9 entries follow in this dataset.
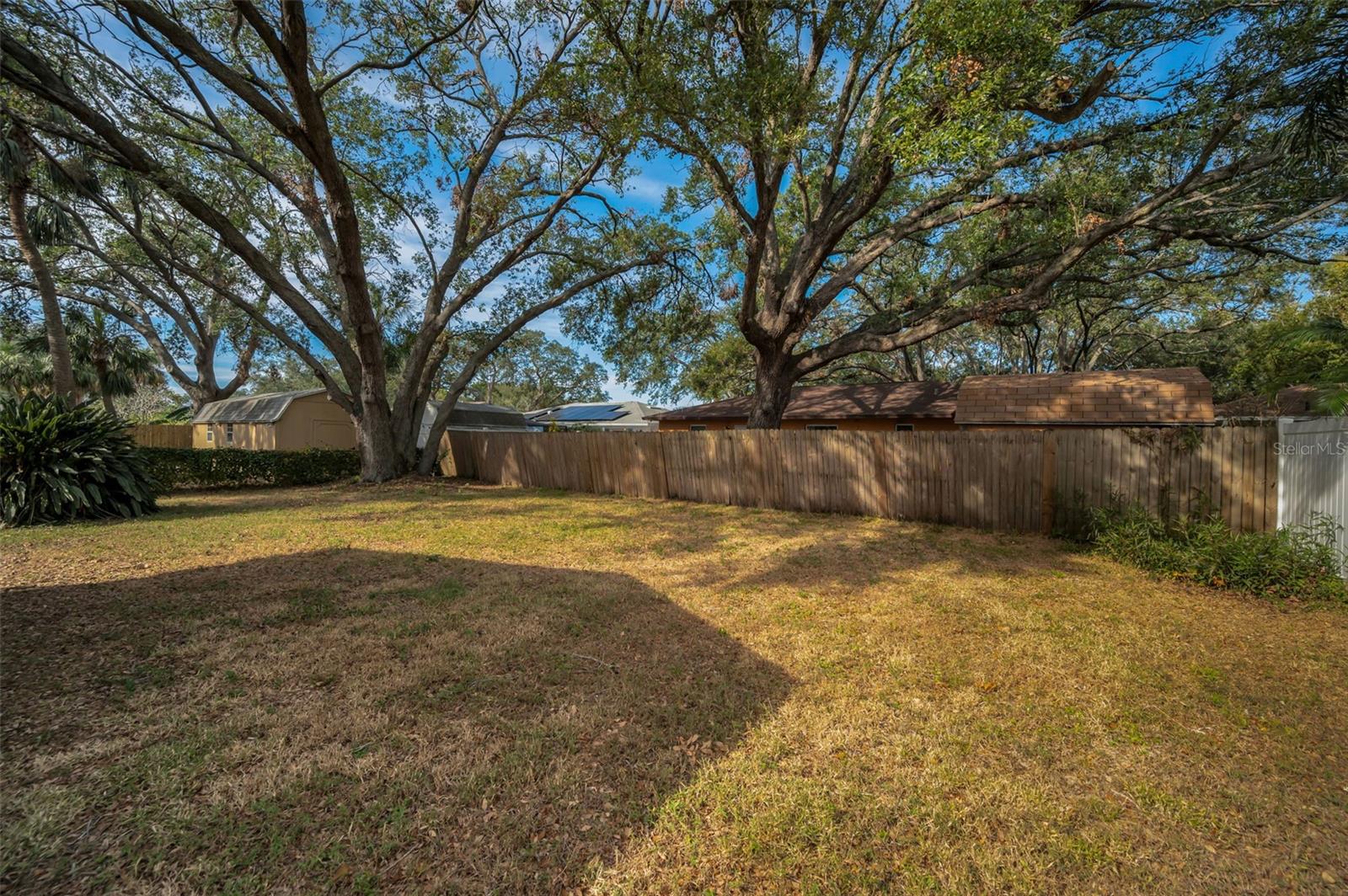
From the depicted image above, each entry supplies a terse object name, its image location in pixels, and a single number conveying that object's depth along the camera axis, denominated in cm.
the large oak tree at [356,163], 878
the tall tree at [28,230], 878
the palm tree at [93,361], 1795
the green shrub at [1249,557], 458
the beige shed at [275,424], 1992
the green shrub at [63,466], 791
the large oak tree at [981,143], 621
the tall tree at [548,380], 4488
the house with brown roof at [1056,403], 1144
